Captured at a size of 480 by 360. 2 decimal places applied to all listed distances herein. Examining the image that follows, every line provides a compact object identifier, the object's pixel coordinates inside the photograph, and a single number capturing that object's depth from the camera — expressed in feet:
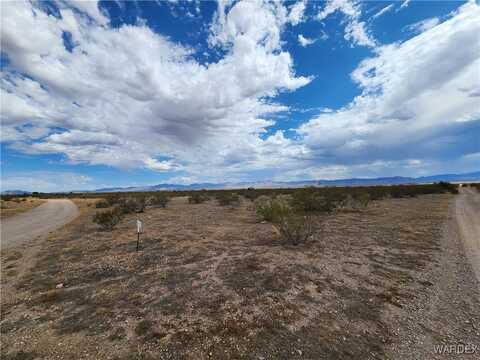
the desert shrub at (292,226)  33.86
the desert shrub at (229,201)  101.86
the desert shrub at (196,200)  118.52
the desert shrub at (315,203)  67.72
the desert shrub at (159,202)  102.82
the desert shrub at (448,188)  144.89
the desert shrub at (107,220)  50.55
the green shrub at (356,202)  70.79
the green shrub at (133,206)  80.81
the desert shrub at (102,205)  104.51
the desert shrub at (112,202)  107.55
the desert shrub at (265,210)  45.05
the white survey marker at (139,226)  31.22
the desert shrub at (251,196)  127.34
